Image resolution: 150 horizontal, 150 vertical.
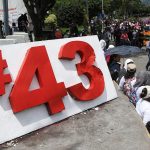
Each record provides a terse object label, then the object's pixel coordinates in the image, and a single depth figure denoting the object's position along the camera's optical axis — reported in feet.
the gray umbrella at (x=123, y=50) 19.13
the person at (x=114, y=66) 17.96
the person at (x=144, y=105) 11.62
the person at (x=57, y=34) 34.29
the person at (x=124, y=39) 40.81
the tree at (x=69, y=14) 76.56
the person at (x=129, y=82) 14.57
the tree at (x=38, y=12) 37.11
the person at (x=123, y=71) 15.78
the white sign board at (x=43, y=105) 10.68
